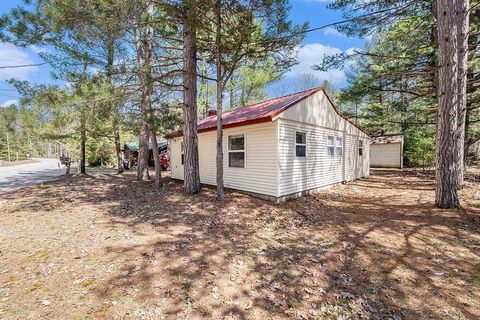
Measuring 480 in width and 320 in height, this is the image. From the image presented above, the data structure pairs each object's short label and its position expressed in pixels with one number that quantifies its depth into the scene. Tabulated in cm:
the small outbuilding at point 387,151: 1900
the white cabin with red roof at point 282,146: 765
